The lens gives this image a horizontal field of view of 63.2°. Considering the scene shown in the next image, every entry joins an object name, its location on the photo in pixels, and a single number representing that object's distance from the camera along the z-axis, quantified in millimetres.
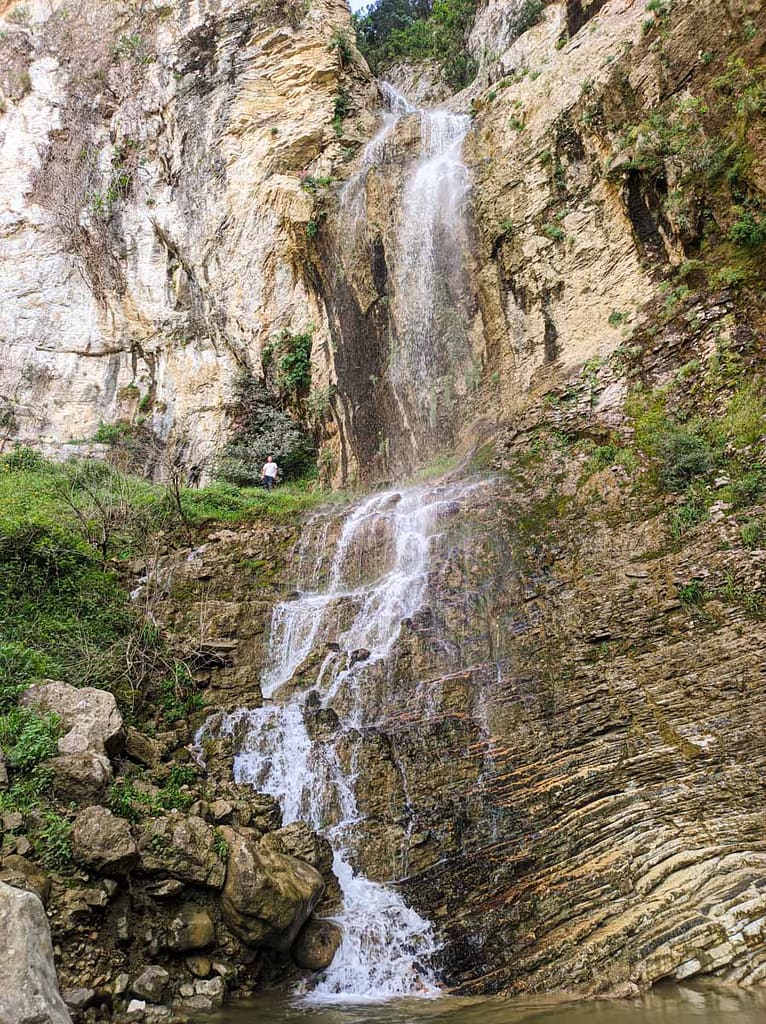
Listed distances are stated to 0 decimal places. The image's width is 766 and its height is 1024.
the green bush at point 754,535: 8500
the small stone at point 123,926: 5805
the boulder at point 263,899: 6270
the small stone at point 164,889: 6230
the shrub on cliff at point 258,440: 18734
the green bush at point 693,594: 8484
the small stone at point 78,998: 5078
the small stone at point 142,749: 8109
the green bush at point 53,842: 5848
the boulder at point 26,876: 5398
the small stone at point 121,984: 5422
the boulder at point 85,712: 7270
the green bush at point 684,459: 9852
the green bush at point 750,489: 9000
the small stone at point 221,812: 7418
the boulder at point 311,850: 7305
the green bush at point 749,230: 10883
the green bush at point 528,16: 18719
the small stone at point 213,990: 5797
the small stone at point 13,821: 5934
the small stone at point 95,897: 5773
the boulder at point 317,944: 6633
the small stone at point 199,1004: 5633
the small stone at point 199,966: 5988
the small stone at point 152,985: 5508
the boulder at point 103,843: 5949
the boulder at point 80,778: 6559
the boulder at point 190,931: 6043
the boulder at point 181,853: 6367
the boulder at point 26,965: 3744
